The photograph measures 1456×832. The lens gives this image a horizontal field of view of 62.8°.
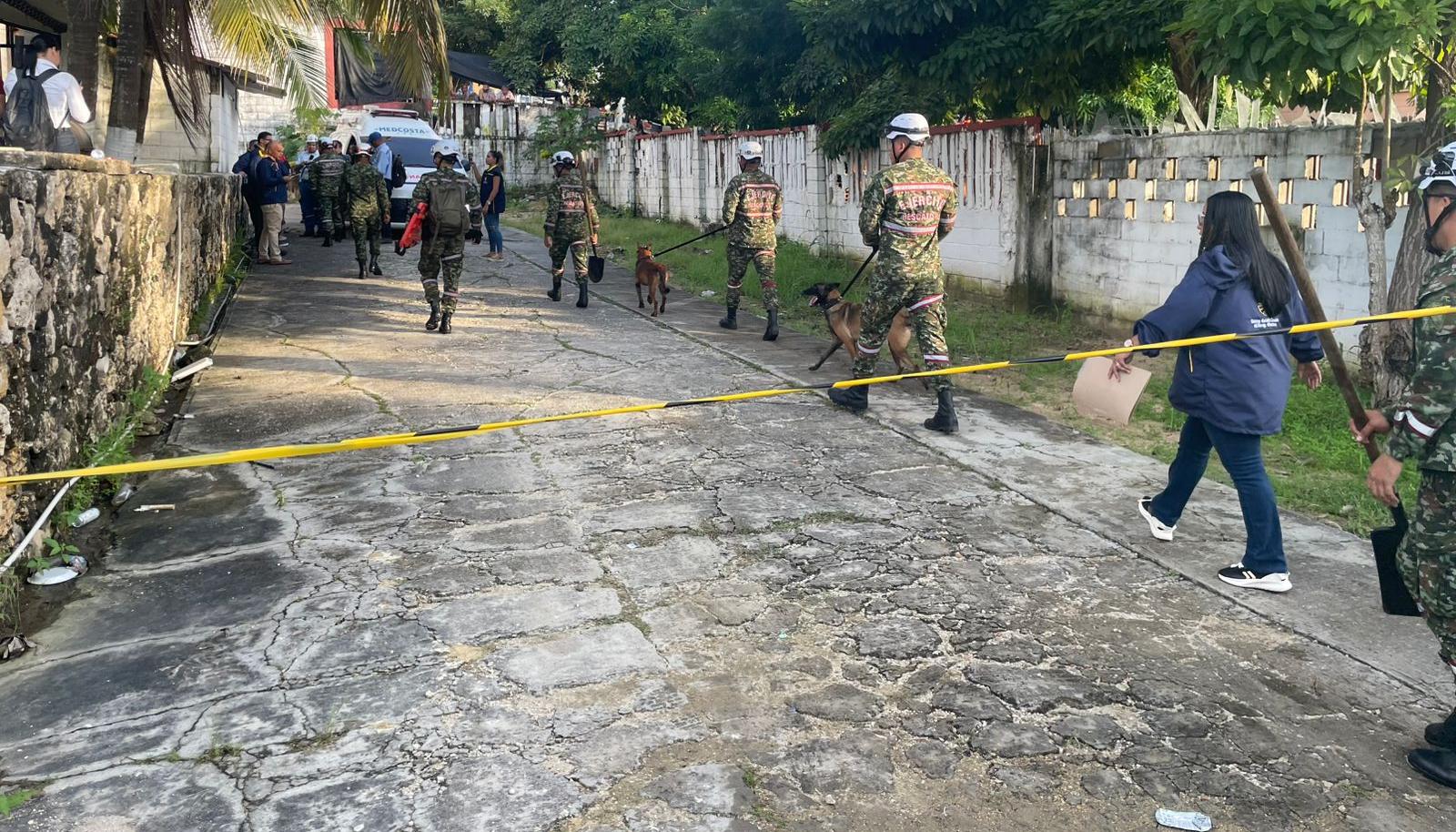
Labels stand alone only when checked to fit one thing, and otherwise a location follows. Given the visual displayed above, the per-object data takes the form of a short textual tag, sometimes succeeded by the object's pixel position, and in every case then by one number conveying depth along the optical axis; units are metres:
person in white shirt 8.79
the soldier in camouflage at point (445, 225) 10.66
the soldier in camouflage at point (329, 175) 16.52
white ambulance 20.27
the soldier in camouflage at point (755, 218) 10.66
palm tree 11.09
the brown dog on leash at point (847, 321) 8.10
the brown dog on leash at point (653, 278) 12.22
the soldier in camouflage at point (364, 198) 14.42
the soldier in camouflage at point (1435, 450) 3.42
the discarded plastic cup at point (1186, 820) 3.17
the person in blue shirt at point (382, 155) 17.75
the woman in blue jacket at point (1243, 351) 4.71
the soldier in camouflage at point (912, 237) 7.42
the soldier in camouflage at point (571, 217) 12.25
